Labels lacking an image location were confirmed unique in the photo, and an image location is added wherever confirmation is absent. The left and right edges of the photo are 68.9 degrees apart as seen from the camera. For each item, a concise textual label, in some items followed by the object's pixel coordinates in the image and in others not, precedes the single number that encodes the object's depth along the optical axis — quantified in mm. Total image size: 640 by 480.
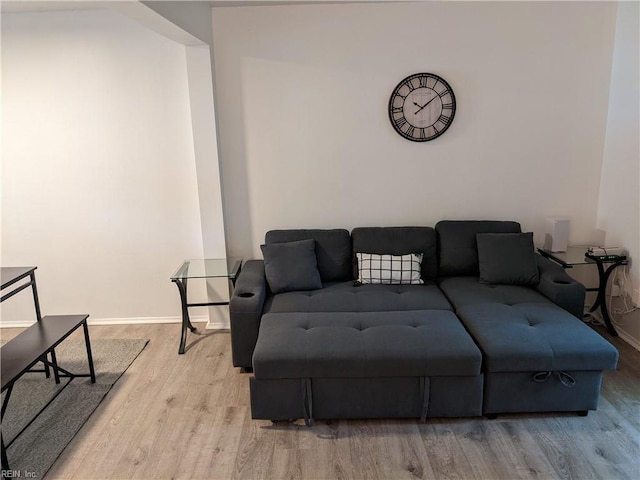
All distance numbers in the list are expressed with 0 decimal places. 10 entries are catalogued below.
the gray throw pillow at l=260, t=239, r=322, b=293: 3282
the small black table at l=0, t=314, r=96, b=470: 2279
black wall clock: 3502
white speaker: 3562
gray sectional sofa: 2447
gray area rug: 2373
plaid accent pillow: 3389
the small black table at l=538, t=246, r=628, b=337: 3367
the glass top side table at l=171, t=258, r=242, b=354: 3408
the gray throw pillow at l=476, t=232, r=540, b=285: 3271
